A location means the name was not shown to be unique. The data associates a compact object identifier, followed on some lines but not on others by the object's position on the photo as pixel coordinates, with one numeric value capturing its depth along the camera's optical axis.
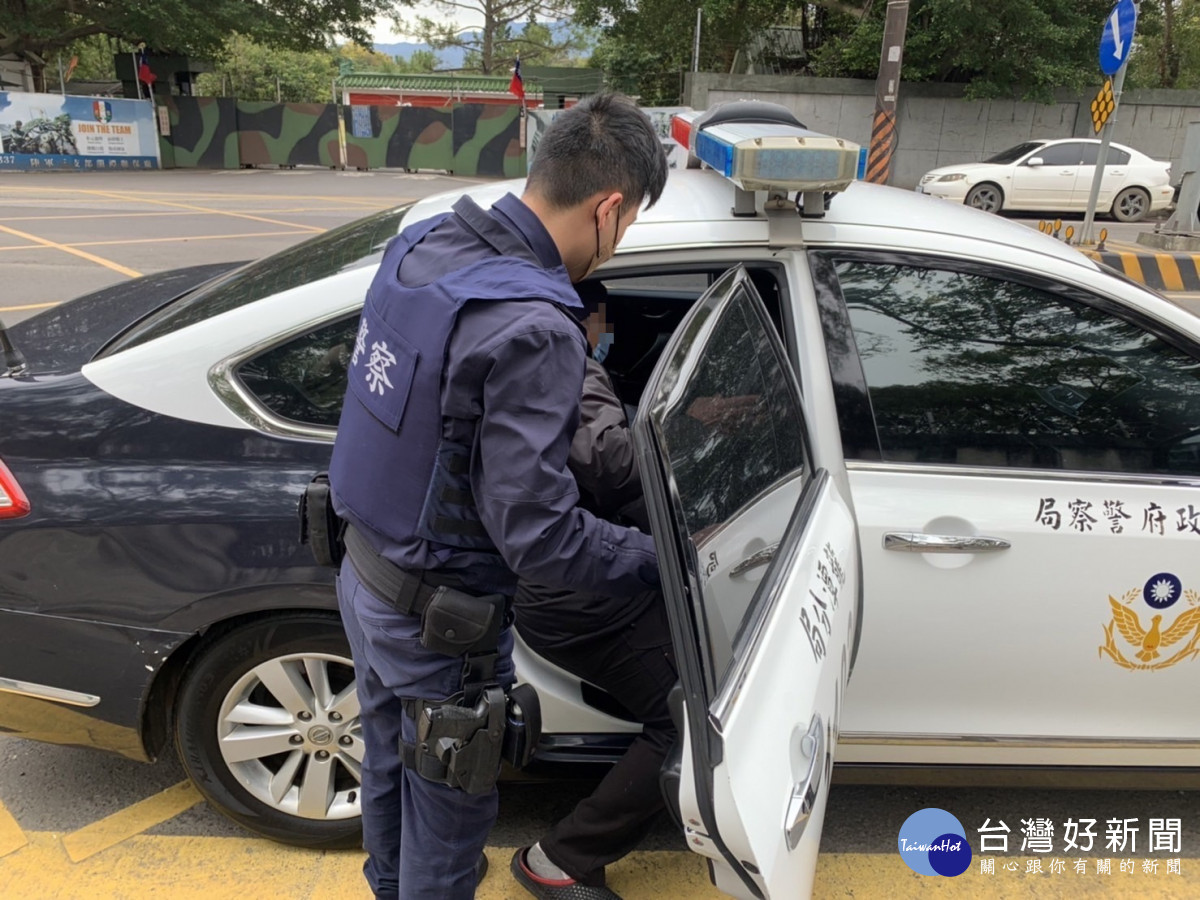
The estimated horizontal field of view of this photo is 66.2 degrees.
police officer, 1.26
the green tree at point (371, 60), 58.49
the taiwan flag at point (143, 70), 23.47
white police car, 1.85
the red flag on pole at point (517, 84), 25.45
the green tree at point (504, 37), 37.91
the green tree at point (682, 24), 20.55
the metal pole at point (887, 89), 11.81
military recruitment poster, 19.44
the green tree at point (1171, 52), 23.44
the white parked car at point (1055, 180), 14.92
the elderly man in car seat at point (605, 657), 1.58
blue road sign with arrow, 8.48
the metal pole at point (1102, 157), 9.12
